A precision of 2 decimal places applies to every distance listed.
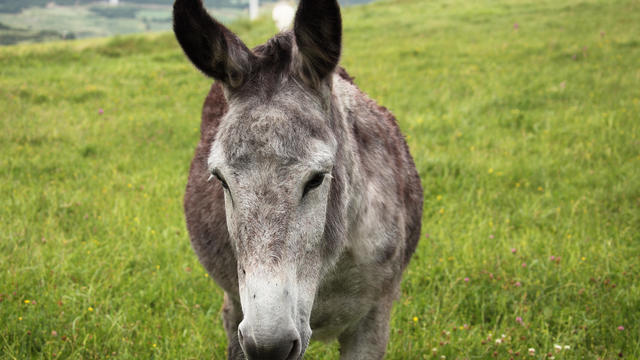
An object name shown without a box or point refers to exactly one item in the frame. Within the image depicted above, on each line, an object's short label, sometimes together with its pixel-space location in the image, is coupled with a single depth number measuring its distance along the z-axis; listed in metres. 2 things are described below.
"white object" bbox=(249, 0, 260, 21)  23.02
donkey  1.82
